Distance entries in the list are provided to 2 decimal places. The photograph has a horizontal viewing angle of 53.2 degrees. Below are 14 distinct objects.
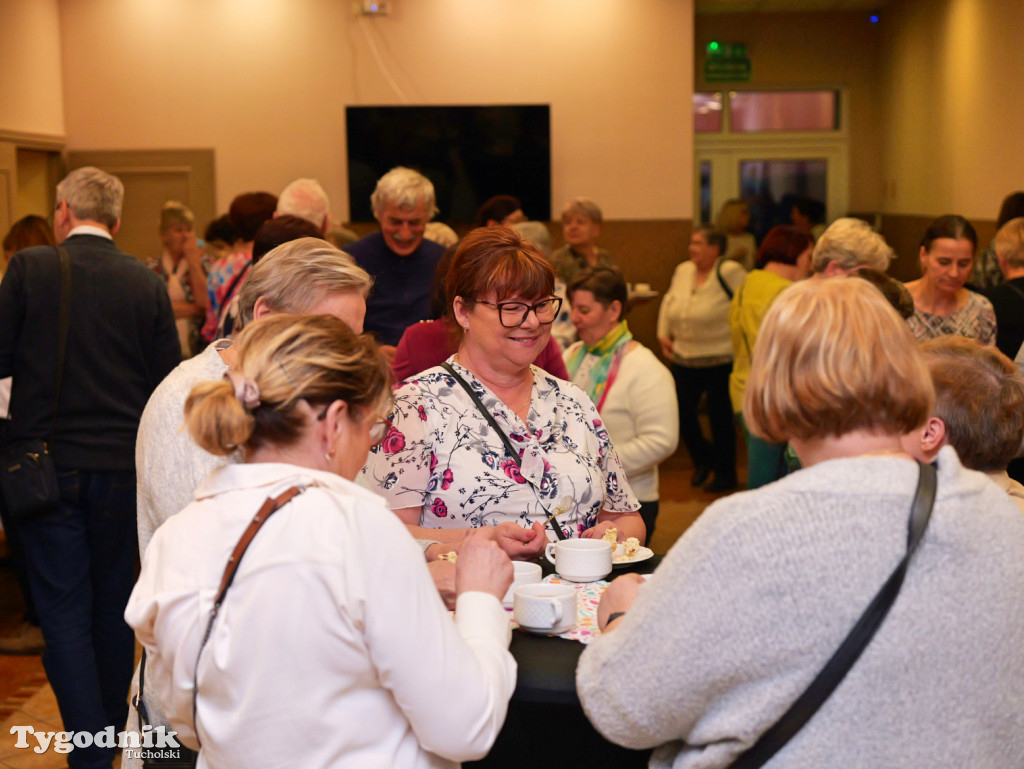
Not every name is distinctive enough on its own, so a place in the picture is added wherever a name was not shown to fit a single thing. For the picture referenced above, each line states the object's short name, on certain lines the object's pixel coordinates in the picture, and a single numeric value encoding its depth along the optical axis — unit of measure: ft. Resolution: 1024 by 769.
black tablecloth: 6.01
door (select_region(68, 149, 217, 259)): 26.08
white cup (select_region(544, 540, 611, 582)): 6.34
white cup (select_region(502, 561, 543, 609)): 6.09
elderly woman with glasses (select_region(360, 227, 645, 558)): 7.54
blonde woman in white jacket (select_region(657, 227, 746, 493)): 22.63
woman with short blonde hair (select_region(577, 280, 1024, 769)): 4.07
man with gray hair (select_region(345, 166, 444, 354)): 13.84
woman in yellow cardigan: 16.14
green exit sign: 34.06
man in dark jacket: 10.24
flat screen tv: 25.79
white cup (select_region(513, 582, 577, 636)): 5.47
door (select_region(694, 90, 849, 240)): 34.96
